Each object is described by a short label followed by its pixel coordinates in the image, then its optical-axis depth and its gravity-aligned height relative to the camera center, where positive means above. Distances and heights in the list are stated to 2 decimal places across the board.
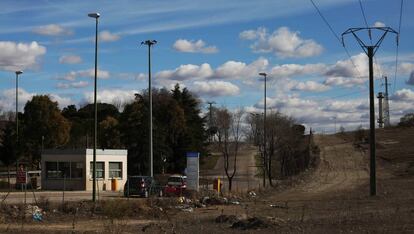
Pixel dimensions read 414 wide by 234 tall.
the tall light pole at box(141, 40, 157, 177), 46.49 +4.66
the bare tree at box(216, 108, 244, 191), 86.81 +2.58
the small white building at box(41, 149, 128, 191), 58.88 -1.69
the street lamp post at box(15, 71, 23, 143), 73.96 +8.84
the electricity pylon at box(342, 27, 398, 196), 40.91 +2.30
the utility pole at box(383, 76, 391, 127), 124.59 +7.97
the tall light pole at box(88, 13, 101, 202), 38.97 +5.03
